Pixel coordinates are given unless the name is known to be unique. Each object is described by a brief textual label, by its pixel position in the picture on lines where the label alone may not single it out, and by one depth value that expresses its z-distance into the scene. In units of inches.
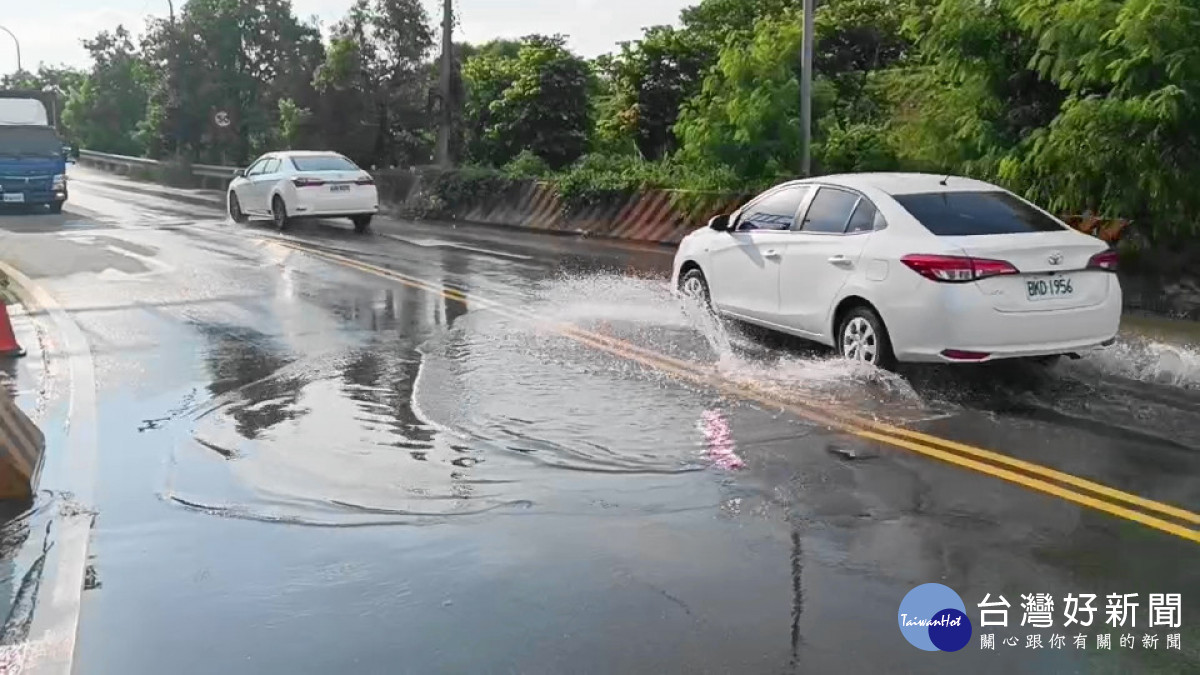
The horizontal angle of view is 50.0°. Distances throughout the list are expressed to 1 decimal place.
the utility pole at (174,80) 1792.6
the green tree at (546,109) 1120.2
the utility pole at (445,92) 1109.1
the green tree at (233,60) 1781.5
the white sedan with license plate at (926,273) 327.3
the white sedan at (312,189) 891.4
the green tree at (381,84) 1270.9
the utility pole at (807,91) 692.1
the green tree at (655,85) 1074.1
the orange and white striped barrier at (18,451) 258.7
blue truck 1075.3
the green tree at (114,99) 2411.4
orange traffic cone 420.2
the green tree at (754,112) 729.0
